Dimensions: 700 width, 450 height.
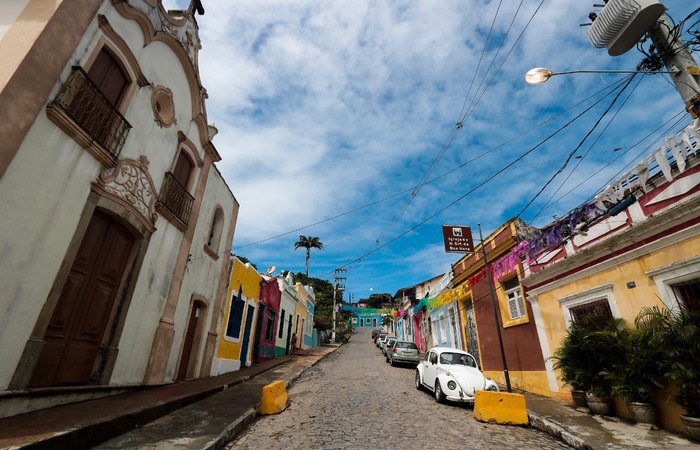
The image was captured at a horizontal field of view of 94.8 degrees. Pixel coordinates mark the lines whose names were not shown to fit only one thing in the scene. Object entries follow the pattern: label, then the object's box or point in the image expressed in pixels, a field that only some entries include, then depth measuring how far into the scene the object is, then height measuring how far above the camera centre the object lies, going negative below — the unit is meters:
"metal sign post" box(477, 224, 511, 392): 9.67 +0.69
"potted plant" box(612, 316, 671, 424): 5.84 -0.11
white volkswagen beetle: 8.38 -0.42
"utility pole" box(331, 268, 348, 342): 40.12 +9.31
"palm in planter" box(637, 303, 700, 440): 5.16 +0.10
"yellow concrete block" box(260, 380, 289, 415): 7.01 -0.87
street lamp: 6.64 +5.48
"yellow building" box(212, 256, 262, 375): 12.56 +1.49
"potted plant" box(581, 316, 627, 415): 6.90 +0.12
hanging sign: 11.89 +4.25
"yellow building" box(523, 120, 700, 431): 5.91 +2.28
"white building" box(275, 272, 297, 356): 20.67 +2.68
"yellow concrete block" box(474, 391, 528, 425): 6.83 -0.94
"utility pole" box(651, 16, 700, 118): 6.29 +5.75
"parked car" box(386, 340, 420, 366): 17.77 +0.29
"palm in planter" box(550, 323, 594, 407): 7.62 -0.03
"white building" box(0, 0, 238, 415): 5.00 +2.97
